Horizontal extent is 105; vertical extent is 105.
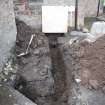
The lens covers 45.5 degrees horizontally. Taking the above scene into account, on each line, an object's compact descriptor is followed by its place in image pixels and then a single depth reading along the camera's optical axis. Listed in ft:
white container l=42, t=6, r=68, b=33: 13.62
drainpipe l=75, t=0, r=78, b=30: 13.92
